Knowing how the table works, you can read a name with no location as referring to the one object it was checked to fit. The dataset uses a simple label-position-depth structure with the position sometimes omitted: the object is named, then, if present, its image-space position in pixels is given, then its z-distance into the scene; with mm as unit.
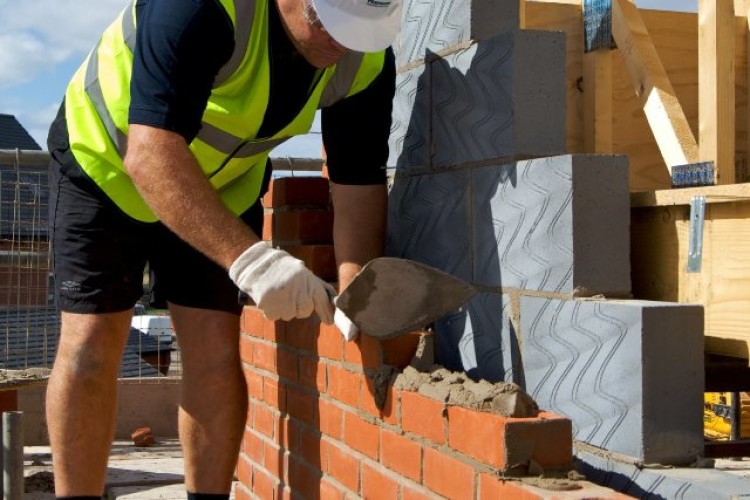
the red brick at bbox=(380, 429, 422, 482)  2193
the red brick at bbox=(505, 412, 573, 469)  1797
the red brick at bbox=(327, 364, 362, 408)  2541
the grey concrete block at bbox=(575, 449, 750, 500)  1711
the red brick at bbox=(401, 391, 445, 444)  2076
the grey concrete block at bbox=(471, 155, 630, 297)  2047
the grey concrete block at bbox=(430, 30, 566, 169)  2195
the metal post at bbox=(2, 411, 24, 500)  3678
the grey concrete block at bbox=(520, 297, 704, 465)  1871
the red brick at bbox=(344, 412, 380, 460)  2432
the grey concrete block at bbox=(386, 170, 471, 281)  2441
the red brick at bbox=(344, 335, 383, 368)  2361
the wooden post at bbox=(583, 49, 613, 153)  2789
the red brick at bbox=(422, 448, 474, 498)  1952
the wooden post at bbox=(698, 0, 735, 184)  2438
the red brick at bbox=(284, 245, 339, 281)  3018
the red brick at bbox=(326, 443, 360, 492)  2559
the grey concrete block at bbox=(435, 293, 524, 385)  2262
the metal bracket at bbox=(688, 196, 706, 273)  2068
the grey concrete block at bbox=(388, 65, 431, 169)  2639
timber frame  2092
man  2174
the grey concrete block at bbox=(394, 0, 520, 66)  2385
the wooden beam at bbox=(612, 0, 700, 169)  2535
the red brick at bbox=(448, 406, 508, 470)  1815
